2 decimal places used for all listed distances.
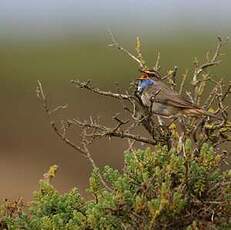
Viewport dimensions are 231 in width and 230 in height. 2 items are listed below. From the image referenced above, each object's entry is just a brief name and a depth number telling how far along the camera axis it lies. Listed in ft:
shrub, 27.78
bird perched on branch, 36.22
